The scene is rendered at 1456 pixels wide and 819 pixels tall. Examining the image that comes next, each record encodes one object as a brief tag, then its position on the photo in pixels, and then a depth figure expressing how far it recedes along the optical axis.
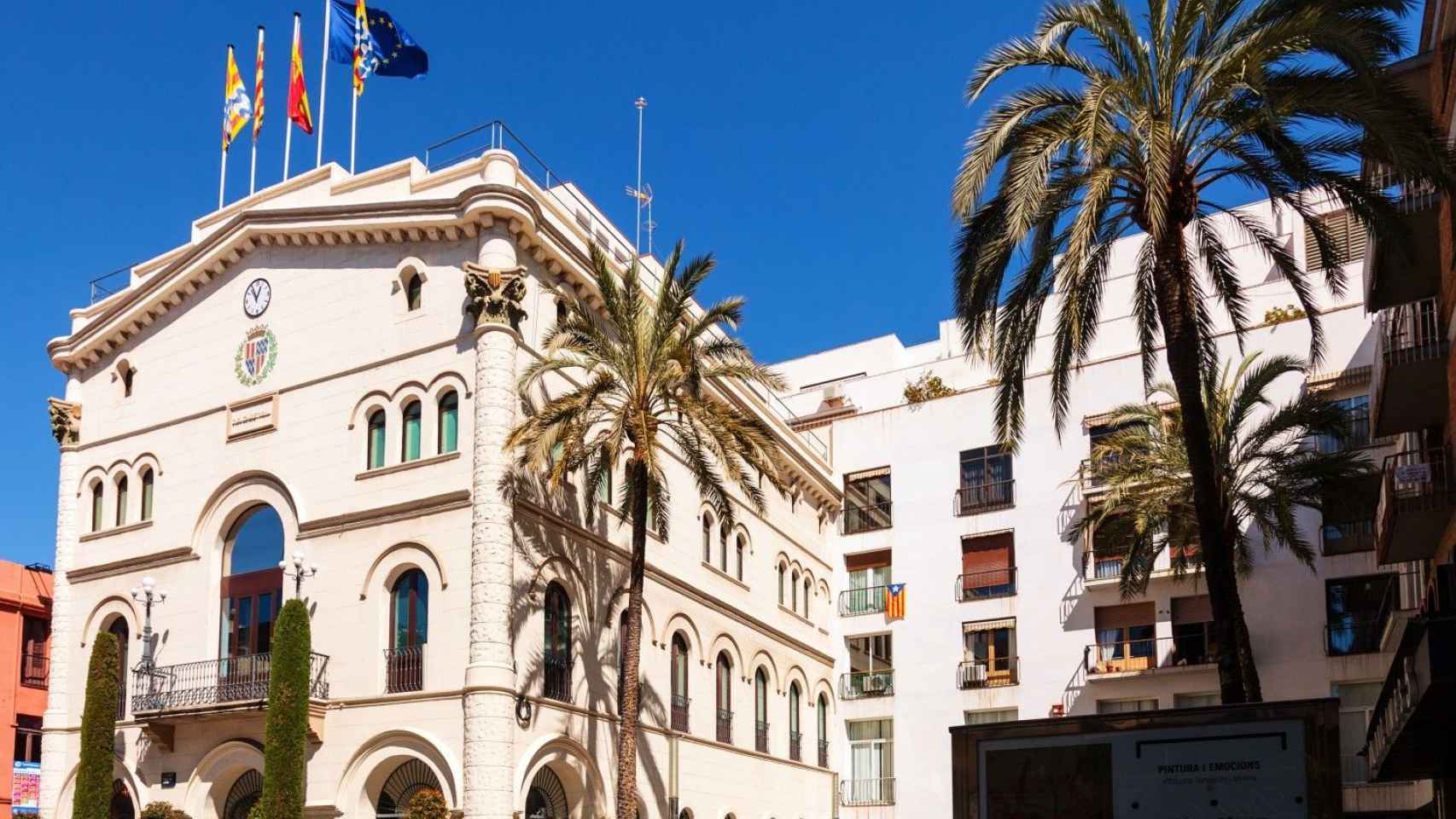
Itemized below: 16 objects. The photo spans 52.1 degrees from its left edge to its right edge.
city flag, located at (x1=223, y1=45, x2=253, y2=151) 38.34
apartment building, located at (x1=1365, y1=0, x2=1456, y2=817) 23.56
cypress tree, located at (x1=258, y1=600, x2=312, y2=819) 29.02
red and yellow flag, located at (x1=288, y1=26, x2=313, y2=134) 36.84
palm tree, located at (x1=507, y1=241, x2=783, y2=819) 30.25
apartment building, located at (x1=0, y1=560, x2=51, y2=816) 41.56
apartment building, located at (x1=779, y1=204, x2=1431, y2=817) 41.03
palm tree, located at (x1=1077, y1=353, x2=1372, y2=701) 32.97
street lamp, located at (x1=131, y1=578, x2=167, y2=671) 33.47
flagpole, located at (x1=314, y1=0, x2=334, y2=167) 36.31
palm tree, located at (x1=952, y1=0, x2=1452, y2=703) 20.56
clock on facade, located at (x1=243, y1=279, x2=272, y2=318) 35.53
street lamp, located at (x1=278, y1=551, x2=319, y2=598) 31.61
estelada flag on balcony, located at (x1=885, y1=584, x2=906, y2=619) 48.19
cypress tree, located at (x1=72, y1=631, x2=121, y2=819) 31.84
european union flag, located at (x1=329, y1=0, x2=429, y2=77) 36.22
